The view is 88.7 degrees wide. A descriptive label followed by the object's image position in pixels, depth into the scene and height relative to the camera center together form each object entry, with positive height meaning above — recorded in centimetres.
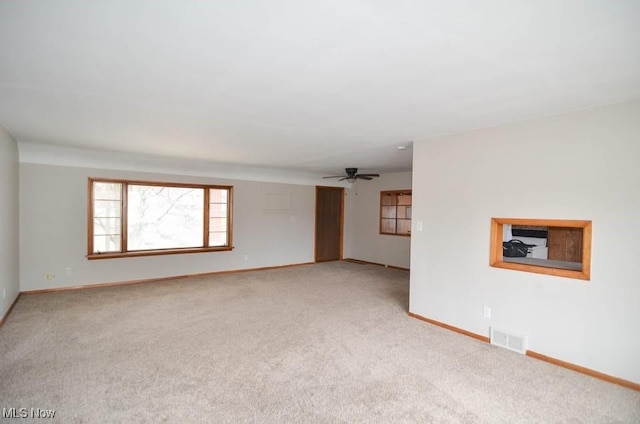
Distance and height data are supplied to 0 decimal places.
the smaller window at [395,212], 759 -5
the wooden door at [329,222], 844 -36
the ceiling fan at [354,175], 654 +70
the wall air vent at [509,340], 319 -128
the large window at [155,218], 561 -25
